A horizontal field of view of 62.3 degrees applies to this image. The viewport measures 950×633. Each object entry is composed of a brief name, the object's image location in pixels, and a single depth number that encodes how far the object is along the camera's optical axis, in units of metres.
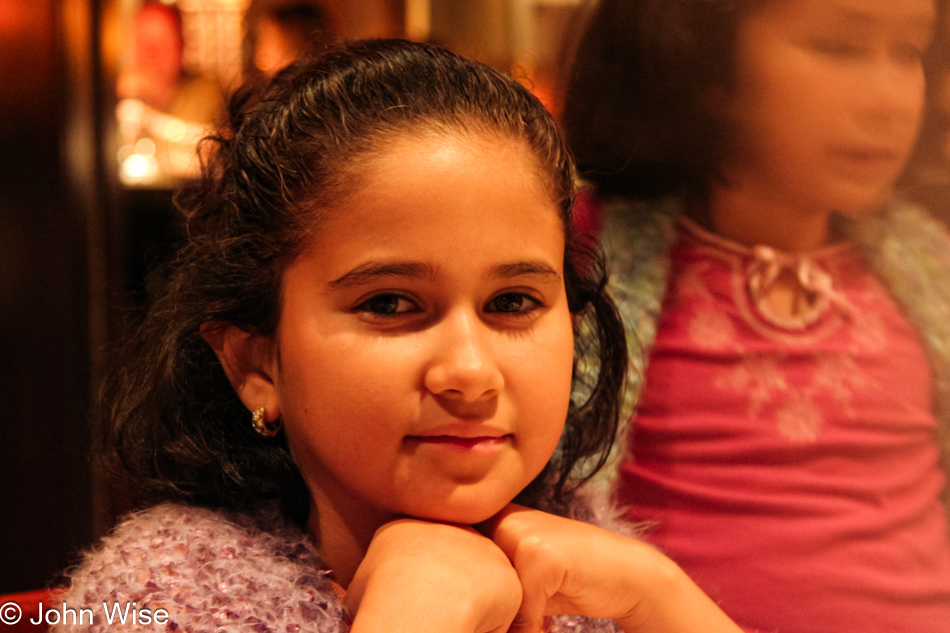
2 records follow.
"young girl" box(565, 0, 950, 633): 1.00
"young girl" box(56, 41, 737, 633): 0.67
